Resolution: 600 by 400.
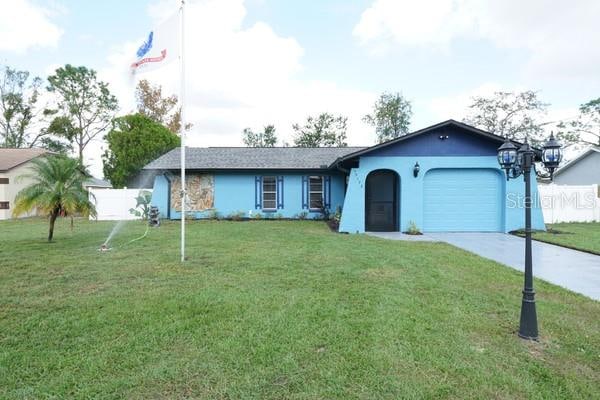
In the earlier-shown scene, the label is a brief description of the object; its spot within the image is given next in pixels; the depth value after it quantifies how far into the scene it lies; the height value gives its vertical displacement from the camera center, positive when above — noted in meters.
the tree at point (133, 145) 21.77 +3.63
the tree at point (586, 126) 29.89 +6.57
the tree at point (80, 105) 29.08 +8.45
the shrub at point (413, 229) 10.74 -0.95
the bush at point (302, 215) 15.12 -0.67
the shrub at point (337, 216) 12.62 -0.64
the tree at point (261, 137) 38.00 +7.22
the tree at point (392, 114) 31.66 +8.07
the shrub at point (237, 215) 14.87 -0.65
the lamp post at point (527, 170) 3.31 +0.32
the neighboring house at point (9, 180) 17.67 +1.19
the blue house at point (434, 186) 10.84 +0.44
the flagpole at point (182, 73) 6.02 +2.31
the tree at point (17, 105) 29.00 +8.38
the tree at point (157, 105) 30.56 +8.69
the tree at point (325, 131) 34.13 +7.08
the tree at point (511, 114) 29.81 +7.85
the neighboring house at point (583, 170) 20.75 +1.89
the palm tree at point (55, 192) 8.37 +0.23
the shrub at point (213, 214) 15.05 -0.61
